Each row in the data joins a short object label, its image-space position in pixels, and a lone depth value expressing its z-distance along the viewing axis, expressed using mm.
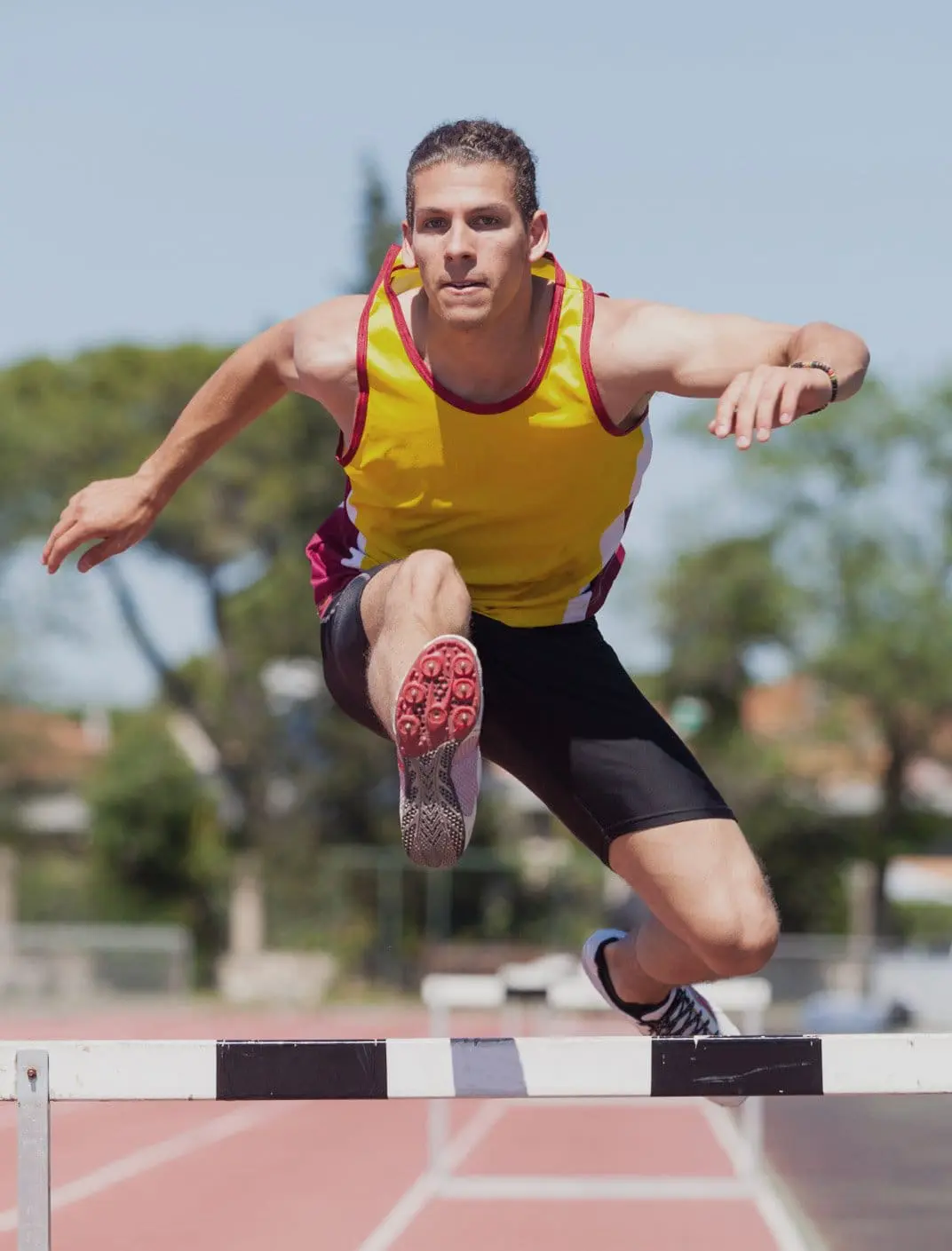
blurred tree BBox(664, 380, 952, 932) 38125
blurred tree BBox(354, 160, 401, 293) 34188
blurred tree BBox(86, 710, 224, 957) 36750
